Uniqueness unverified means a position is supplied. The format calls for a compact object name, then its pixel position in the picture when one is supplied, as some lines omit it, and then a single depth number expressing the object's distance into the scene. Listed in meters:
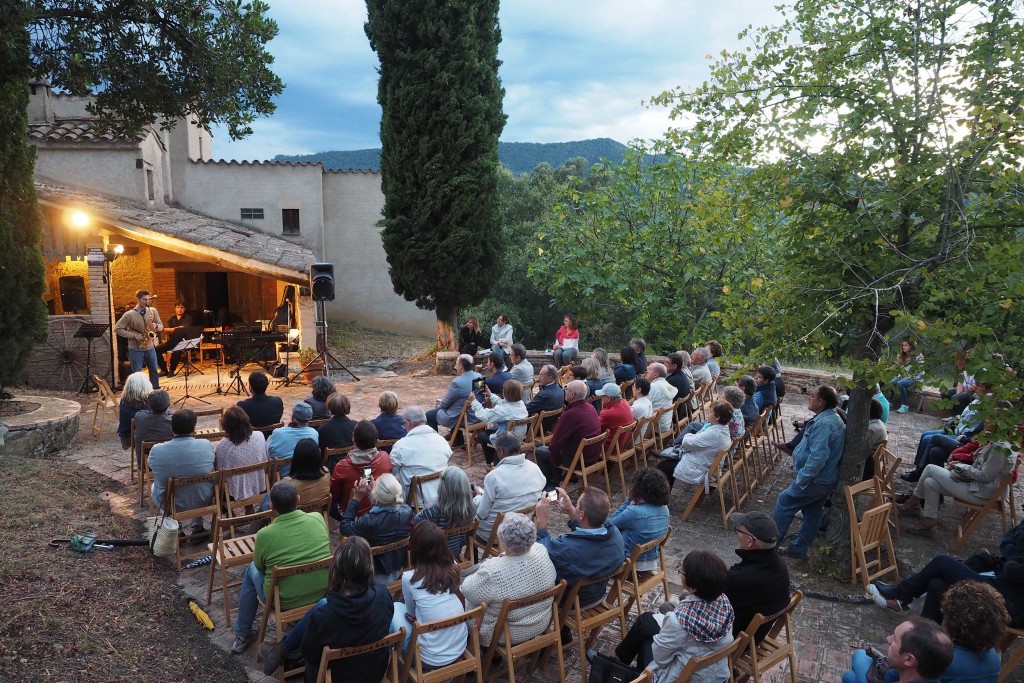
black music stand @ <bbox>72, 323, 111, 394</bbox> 10.73
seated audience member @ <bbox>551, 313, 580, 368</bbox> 10.92
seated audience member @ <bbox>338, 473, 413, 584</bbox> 3.99
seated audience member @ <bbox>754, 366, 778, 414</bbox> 7.33
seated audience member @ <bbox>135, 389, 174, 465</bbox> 5.96
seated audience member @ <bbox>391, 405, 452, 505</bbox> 4.96
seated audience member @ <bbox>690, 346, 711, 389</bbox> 8.72
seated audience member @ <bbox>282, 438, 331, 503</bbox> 4.70
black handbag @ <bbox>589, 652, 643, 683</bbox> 3.29
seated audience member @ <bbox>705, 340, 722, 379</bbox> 8.57
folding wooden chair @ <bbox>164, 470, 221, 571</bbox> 4.86
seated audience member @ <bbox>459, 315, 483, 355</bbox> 11.97
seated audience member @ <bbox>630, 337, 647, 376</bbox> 9.07
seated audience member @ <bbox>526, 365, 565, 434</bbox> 7.30
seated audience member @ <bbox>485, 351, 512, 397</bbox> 7.96
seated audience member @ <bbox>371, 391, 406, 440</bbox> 5.96
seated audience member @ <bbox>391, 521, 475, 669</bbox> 3.29
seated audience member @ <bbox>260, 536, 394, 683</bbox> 3.04
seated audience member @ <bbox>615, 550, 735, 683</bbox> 3.07
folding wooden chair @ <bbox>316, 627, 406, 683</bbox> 2.91
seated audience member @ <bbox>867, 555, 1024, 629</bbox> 3.75
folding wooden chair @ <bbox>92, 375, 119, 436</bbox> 8.12
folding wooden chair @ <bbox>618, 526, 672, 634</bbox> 3.80
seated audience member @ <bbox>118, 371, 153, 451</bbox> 6.71
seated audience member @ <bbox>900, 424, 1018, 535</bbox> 5.43
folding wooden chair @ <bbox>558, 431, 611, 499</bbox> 5.92
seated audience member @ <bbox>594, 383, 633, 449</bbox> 6.52
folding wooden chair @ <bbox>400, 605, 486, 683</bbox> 3.10
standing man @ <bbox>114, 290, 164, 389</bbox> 9.91
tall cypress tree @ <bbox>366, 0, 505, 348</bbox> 13.68
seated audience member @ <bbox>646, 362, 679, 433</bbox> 7.23
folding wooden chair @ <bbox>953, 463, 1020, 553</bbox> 5.27
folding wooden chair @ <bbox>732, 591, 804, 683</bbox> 3.26
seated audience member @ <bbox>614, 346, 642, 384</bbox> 8.81
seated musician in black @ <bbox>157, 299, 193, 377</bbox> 13.09
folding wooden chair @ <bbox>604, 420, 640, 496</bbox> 6.32
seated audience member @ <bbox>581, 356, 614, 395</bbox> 7.95
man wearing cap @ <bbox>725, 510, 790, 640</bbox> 3.46
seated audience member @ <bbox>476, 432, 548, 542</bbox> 4.53
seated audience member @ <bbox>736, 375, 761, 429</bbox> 7.04
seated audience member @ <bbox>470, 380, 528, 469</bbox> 6.61
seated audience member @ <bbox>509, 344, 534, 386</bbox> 8.60
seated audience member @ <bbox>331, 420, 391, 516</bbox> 4.95
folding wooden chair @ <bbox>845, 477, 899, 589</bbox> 4.64
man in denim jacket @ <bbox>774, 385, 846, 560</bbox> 5.22
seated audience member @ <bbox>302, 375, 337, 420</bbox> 6.77
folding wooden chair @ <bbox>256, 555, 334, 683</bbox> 3.55
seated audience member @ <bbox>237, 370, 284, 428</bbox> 6.49
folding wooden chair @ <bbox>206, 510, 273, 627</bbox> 4.20
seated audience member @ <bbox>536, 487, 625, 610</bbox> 3.65
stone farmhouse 11.32
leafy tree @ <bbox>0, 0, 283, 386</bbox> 4.77
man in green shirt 3.71
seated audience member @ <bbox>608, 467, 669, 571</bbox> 4.18
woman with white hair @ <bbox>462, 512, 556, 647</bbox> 3.42
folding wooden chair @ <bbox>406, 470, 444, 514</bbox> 4.84
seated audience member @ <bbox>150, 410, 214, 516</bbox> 5.07
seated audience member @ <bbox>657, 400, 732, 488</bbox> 5.87
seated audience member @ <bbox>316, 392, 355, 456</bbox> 5.79
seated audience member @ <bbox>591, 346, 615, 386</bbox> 8.72
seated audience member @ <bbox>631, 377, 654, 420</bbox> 6.89
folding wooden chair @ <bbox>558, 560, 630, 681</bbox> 3.64
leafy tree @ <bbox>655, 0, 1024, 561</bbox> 4.28
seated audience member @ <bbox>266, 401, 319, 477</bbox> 5.59
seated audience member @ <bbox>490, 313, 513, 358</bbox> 11.81
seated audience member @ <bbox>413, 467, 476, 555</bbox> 4.11
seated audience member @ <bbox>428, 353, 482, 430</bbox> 7.68
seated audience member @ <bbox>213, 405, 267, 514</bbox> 5.30
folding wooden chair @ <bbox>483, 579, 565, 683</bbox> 3.30
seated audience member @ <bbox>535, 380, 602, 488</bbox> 6.20
